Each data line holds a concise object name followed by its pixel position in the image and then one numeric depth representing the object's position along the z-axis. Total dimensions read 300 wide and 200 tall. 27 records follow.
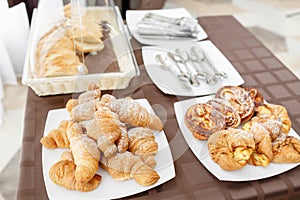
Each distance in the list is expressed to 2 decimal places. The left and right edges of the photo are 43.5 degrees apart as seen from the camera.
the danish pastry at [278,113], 0.79
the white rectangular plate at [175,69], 0.91
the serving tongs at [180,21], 1.14
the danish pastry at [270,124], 0.75
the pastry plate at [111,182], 0.66
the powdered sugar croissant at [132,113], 0.74
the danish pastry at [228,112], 0.78
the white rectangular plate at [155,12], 1.09
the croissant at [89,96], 0.79
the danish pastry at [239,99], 0.81
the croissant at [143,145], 0.70
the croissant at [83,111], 0.74
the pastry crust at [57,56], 0.90
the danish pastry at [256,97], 0.85
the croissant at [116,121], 0.69
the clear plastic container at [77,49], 0.88
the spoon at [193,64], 0.95
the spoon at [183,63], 0.93
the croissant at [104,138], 0.68
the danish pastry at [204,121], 0.76
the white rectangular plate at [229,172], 0.71
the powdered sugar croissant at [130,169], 0.67
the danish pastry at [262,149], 0.72
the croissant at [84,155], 0.66
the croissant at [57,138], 0.74
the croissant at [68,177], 0.66
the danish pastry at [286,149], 0.73
